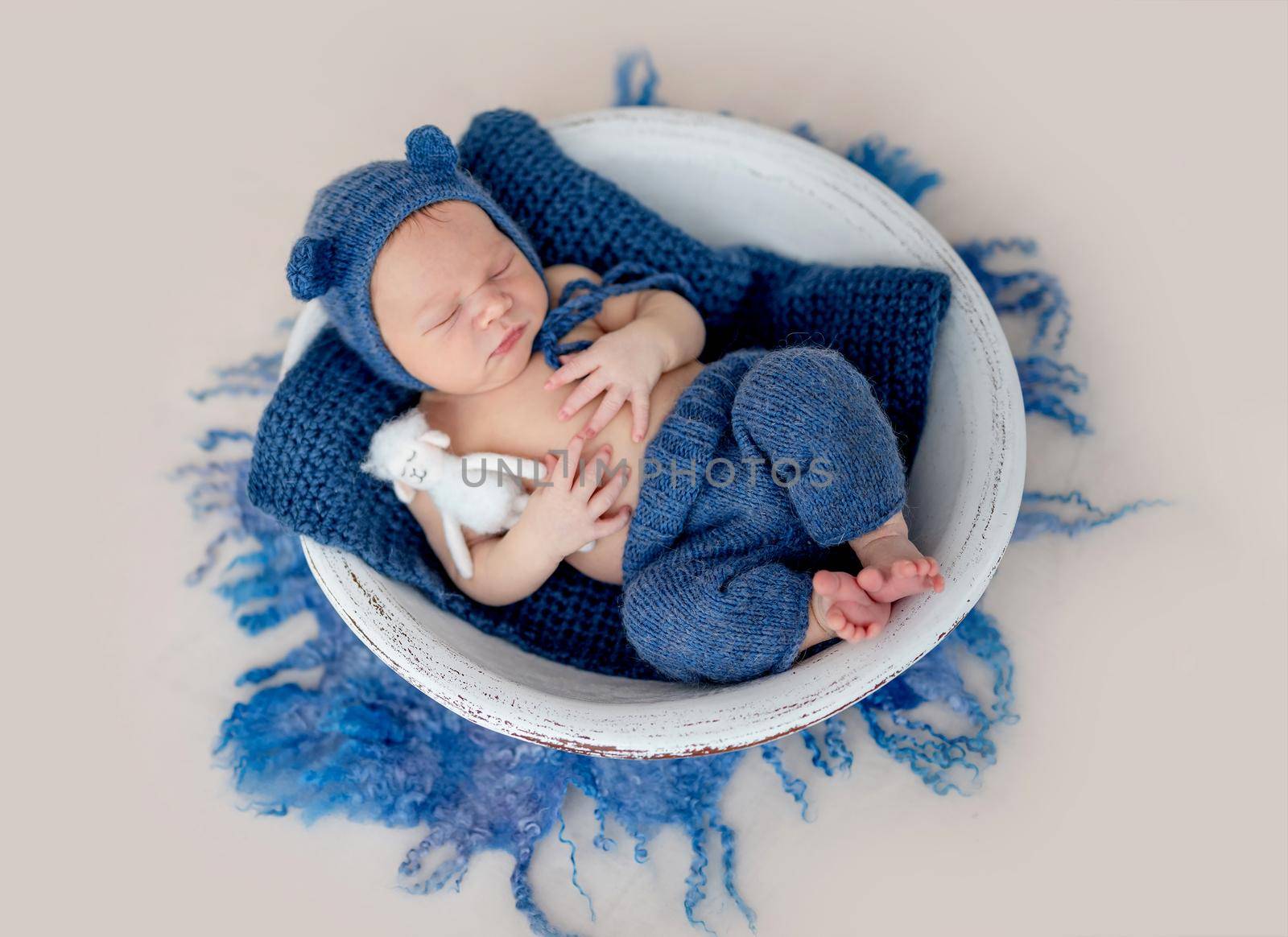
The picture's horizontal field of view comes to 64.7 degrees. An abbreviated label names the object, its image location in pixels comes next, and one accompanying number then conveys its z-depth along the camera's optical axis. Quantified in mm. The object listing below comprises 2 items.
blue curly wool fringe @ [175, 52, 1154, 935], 1214
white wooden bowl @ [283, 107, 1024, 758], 975
